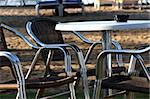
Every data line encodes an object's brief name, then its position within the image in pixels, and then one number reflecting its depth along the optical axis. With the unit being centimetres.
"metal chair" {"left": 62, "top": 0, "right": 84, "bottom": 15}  1959
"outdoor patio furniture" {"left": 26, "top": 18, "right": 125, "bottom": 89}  480
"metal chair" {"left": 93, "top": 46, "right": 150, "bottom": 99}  358
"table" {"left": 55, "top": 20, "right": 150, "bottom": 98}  401
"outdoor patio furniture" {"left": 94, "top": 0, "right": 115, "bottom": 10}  2493
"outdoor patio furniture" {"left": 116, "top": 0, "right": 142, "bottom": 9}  2423
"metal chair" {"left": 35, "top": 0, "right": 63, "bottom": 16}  1910
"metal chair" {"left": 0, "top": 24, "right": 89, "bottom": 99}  374
